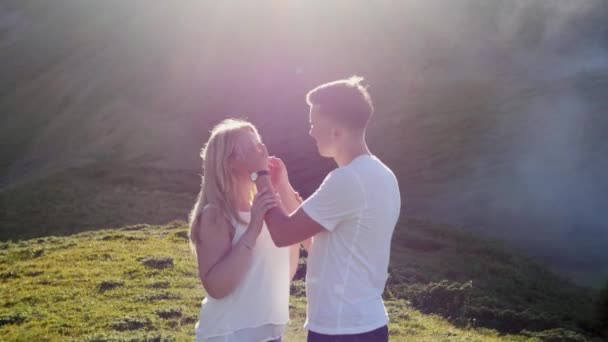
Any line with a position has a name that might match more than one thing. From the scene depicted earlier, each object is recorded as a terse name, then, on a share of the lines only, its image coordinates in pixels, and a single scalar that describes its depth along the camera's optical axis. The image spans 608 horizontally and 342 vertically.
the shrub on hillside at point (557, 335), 11.62
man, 3.61
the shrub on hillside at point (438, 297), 12.75
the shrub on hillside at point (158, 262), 14.60
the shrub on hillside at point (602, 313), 13.44
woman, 3.77
